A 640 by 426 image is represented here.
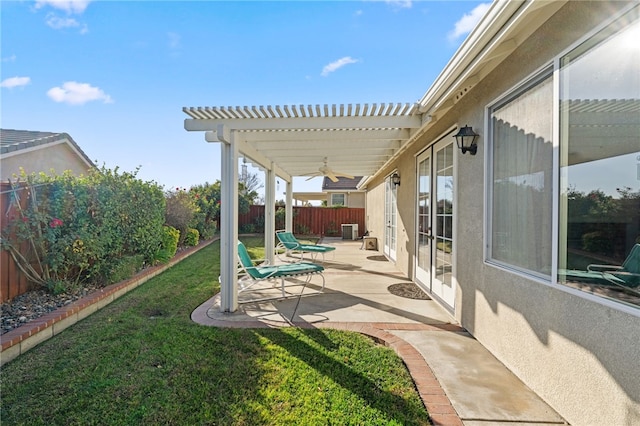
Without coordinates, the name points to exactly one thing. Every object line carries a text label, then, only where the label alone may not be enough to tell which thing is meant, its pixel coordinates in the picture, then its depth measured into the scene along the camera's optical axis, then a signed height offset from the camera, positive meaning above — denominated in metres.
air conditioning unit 17.67 -1.21
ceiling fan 9.48 +1.43
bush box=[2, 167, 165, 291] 4.57 -0.30
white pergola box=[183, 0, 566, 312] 2.59 +1.57
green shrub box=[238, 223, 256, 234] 19.31 -1.12
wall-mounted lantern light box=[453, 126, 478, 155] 3.81 +1.00
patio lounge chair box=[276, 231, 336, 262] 9.12 -1.09
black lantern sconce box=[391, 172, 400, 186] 8.44 +1.03
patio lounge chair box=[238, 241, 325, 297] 5.38 -1.14
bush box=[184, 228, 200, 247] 11.52 -1.09
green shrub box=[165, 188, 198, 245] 10.57 +0.00
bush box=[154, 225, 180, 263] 8.05 -1.04
